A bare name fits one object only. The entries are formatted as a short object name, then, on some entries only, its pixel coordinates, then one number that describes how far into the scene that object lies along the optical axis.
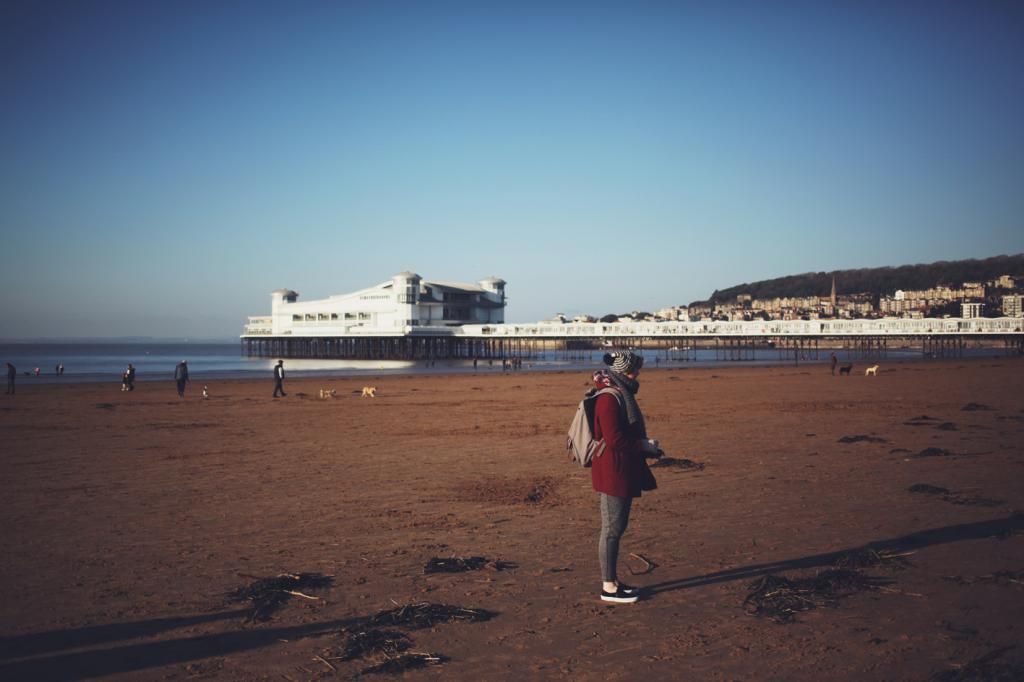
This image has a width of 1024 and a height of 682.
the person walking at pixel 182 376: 28.81
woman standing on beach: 5.57
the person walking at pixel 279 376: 28.75
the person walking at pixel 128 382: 33.53
